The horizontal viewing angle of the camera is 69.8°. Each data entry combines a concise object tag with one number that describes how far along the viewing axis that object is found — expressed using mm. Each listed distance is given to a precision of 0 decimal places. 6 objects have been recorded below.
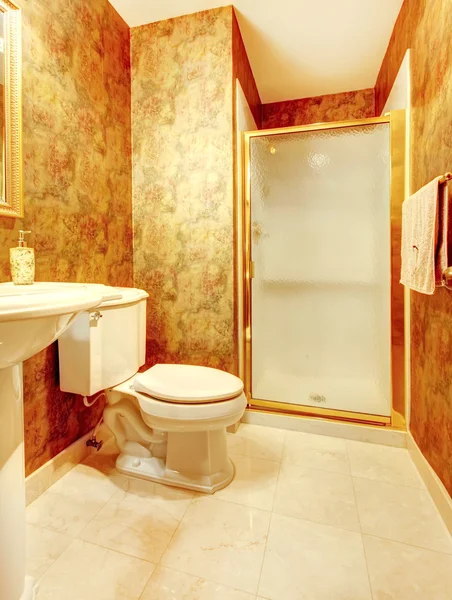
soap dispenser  1109
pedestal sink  583
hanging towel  1161
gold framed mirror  1129
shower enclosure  1734
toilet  1238
